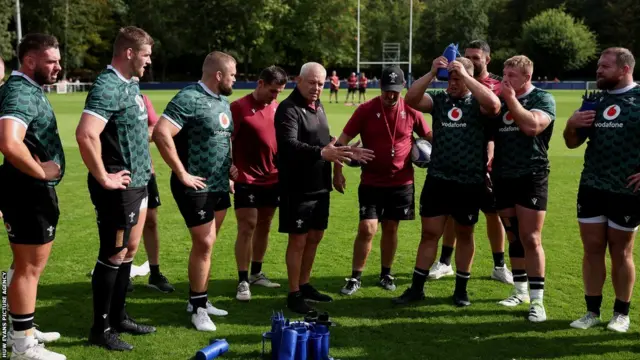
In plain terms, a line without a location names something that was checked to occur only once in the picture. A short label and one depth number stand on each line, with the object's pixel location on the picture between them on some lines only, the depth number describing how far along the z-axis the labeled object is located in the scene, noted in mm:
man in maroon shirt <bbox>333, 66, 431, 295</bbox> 6539
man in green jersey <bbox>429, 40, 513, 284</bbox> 6648
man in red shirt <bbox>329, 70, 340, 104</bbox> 37438
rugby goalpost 67988
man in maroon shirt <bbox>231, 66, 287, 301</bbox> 6531
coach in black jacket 5727
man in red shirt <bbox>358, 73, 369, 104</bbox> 37072
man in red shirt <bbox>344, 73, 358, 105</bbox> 37531
